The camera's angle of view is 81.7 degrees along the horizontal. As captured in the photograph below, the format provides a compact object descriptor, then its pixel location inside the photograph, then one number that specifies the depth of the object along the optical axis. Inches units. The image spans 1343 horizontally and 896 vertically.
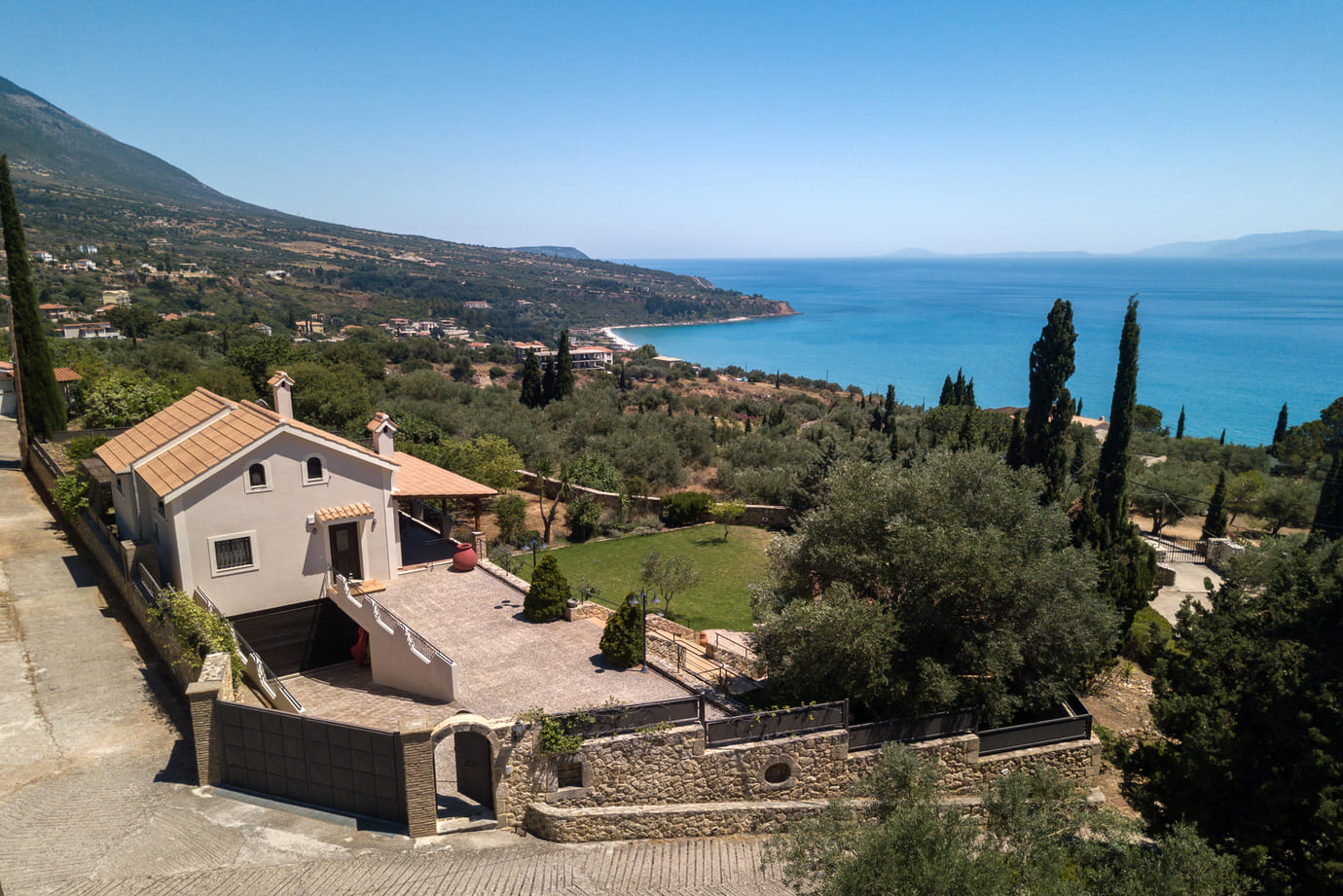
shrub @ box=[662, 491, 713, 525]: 1149.7
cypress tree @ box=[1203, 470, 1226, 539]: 1272.1
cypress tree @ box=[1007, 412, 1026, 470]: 1391.5
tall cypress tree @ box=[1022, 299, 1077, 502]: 1339.8
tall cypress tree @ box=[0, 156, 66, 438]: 1058.7
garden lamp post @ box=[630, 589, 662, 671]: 599.7
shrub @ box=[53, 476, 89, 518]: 804.0
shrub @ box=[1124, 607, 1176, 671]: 807.1
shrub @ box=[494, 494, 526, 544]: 991.6
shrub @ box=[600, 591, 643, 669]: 593.9
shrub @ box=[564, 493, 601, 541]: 1041.5
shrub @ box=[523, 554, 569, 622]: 671.1
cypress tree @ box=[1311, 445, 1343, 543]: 1149.1
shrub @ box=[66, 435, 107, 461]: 910.4
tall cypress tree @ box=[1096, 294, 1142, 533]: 1201.4
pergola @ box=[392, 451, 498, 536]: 767.7
